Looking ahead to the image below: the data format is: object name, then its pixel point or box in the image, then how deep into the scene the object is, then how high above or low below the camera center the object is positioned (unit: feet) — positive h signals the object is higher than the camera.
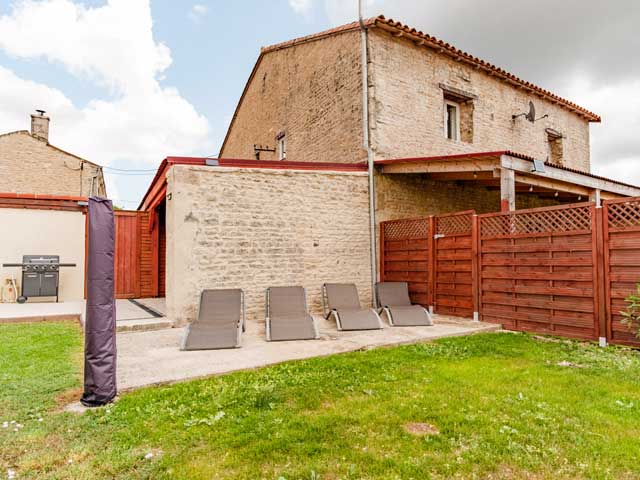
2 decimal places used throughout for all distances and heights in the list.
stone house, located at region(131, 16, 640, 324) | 26.58 +6.50
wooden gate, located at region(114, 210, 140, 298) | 38.60 +0.00
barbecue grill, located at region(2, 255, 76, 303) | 33.65 -1.75
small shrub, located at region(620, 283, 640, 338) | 18.26 -2.85
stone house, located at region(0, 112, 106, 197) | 61.41 +14.45
